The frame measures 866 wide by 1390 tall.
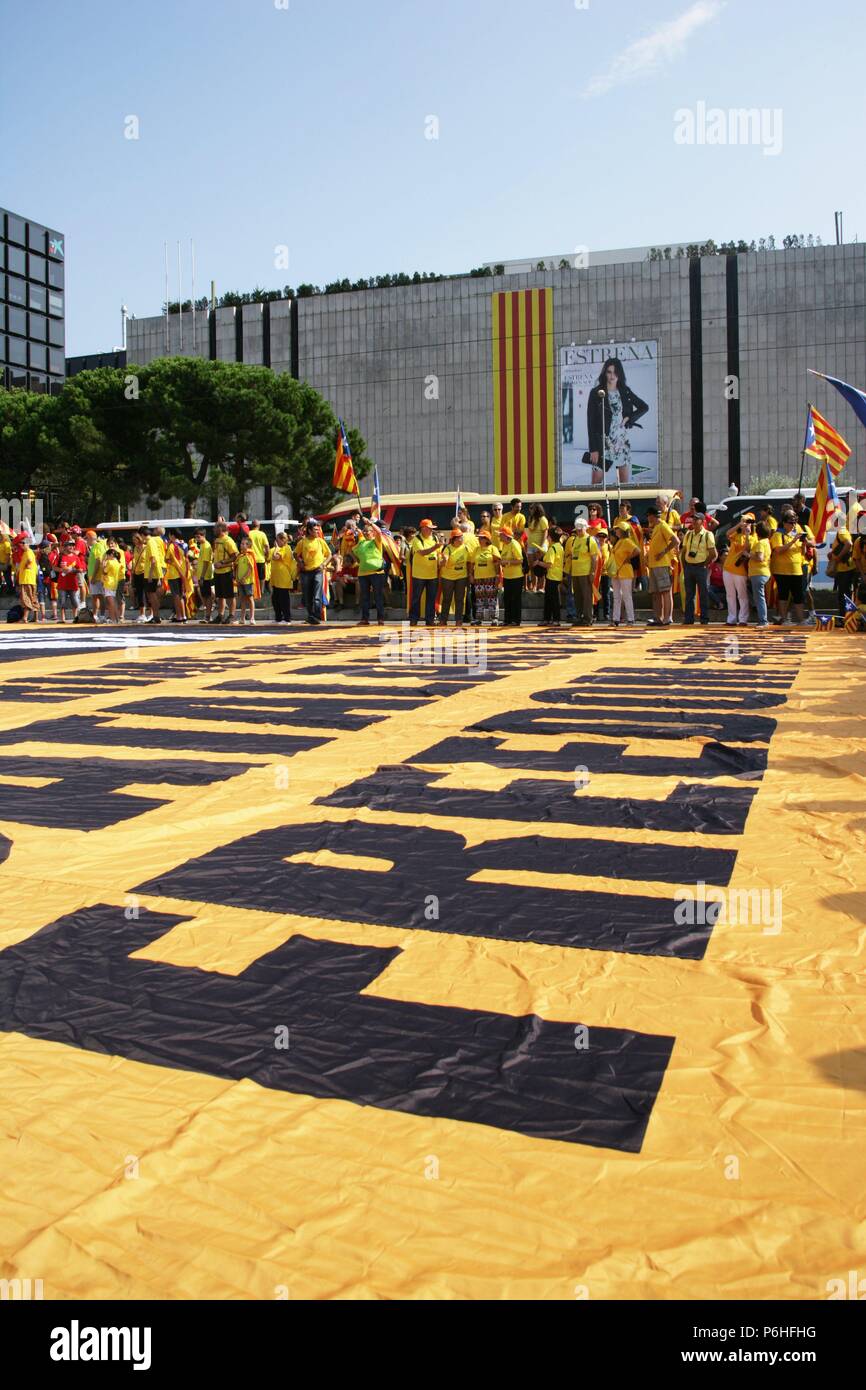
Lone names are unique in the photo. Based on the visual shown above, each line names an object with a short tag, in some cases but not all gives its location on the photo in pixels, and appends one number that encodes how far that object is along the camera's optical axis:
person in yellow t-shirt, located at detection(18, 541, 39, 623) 20.84
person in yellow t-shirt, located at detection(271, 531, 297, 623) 18.19
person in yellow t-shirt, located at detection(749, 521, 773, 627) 15.51
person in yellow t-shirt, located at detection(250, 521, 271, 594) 19.75
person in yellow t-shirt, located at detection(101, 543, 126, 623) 20.64
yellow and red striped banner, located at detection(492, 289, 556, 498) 51.69
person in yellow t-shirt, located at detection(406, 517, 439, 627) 17.33
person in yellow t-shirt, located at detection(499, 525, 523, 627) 17.05
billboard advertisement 50.84
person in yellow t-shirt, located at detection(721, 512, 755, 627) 15.67
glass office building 46.56
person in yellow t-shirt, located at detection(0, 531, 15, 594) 21.84
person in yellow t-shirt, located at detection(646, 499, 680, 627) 16.33
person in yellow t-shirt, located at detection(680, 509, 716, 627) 16.52
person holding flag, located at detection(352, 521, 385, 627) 17.83
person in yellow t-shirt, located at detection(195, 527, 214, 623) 20.08
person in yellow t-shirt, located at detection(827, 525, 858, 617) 16.91
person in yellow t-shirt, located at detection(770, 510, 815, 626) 15.77
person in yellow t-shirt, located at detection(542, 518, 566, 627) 17.64
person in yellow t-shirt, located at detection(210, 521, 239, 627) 19.17
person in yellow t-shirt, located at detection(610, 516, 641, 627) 16.77
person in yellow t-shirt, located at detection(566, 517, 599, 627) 17.11
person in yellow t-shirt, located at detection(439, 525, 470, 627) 16.89
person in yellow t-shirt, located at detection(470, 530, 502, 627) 17.58
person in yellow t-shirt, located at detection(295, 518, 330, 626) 18.09
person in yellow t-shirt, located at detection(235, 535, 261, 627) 19.34
